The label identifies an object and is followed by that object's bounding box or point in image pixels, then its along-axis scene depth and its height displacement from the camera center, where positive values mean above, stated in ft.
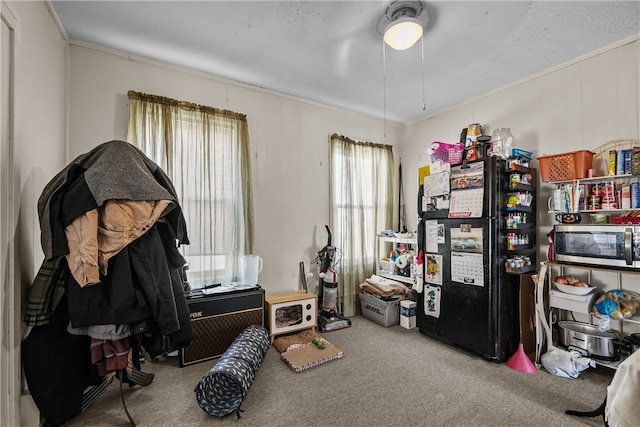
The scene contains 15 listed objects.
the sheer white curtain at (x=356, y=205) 12.38 +0.45
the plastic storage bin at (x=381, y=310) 11.19 -3.75
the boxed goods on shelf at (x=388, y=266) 12.32 -2.20
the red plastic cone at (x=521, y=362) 7.88 -4.08
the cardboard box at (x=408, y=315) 10.99 -3.78
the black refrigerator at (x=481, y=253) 8.30 -1.17
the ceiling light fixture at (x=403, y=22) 6.40 +4.32
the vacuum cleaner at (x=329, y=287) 11.26 -2.81
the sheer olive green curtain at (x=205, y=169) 8.72 +1.56
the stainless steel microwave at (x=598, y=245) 6.64 -0.77
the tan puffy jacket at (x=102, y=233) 4.51 -0.26
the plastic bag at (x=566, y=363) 7.48 -3.90
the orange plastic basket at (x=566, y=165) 7.77 +1.34
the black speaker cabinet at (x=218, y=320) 8.14 -3.04
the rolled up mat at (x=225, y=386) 5.95 -3.54
